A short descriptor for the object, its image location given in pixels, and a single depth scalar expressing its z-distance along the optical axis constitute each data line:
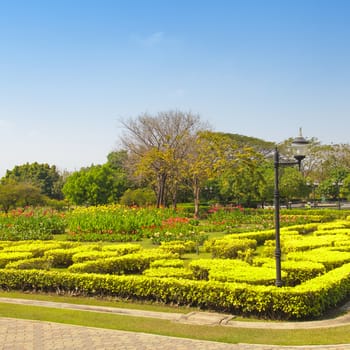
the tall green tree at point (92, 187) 41.06
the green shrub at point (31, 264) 11.34
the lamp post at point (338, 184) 40.31
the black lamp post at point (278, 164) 7.85
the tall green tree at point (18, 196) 35.03
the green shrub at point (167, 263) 10.88
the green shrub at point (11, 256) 12.16
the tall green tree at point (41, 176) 59.12
